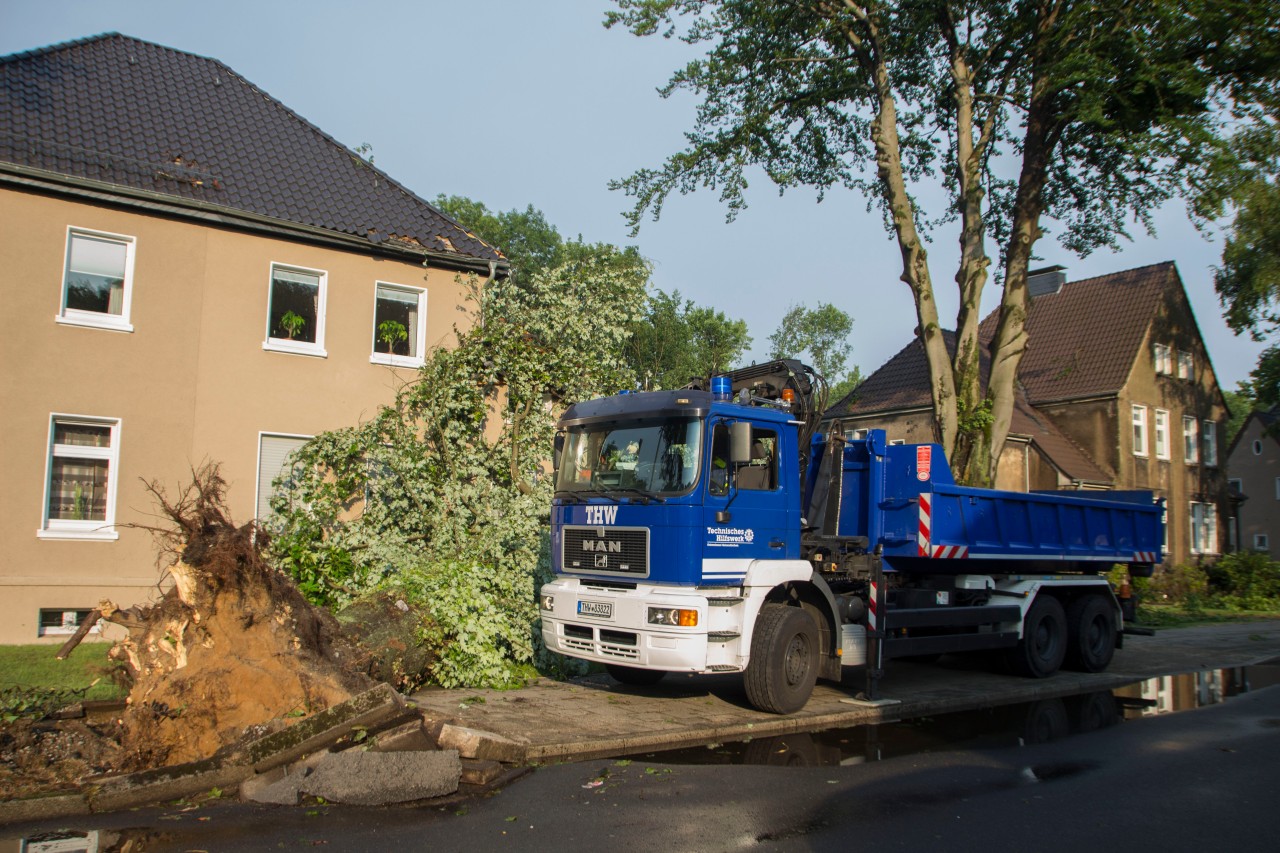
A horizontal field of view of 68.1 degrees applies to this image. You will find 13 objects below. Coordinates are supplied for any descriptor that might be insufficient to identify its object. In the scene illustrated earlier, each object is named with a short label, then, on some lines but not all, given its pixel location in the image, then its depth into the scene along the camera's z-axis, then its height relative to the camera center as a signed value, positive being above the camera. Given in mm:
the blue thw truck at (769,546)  8250 -194
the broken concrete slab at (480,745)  6906 -1653
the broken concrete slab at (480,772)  6445 -1736
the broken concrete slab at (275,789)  5891 -1723
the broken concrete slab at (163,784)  5684 -1693
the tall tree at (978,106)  14602 +7314
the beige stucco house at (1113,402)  29312 +4269
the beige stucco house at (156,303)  12602 +3100
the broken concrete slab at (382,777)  5945 -1662
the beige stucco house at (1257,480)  40969 +2545
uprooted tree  6543 -1040
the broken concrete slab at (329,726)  6207 -1429
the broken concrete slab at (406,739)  6523 -1549
